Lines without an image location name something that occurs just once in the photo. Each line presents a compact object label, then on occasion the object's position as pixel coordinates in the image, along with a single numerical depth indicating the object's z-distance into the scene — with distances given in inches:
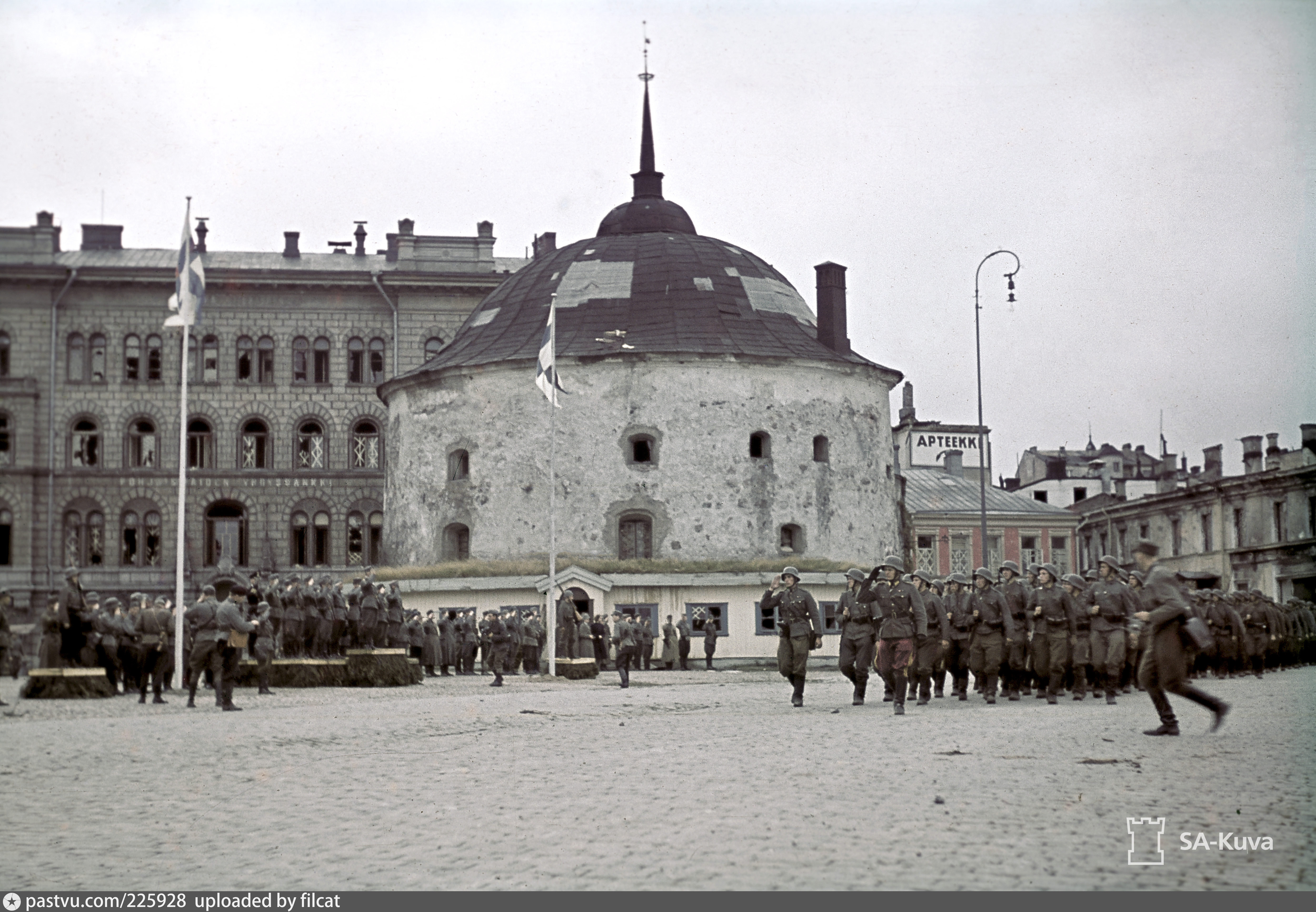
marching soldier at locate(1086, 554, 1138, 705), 799.1
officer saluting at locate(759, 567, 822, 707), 782.5
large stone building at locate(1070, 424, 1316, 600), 2281.0
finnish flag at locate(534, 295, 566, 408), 1286.9
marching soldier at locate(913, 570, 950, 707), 810.2
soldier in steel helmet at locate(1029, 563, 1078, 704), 826.8
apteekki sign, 3326.8
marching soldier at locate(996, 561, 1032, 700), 851.4
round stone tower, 1801.2
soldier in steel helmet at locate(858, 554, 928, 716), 737.0
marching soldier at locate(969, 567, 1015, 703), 834.2
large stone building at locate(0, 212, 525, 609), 2267.5
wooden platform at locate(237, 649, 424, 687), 1050.1
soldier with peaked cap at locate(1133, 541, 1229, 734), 525.3
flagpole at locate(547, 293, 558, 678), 1187.3
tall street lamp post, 1565.0
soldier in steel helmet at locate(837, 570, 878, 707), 801.6
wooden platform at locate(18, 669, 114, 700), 917.2
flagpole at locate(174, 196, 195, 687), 944.9
